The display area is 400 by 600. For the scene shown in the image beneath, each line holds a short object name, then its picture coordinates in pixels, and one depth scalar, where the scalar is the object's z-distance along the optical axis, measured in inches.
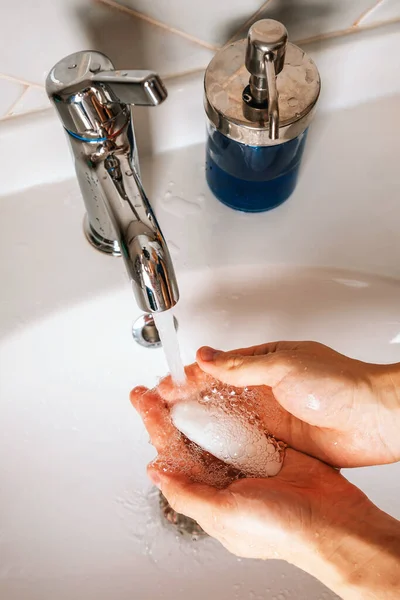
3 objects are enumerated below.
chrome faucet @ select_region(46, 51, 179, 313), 13.4
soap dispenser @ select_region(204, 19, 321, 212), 14.5
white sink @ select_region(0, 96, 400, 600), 19.4
